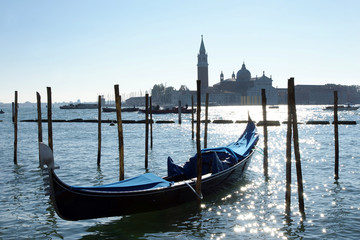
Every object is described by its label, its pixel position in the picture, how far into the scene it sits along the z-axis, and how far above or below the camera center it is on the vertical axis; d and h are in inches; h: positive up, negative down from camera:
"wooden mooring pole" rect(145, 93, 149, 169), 578.9 -63.3
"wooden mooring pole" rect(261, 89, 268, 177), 477.7 -37.7
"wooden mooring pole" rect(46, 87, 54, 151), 454.9 -2.5
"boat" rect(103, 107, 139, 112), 3678.6 +21.8
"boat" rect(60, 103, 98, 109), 5482.3 +91.8
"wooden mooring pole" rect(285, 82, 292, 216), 334.6 -50.3
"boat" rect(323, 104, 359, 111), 3393.9 +7.4
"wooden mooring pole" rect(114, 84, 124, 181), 388.9 -25.8
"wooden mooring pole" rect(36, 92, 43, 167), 511.8 -4.5
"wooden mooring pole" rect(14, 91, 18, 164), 599.0 -48.7
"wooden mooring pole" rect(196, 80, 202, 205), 339.9 -50.0
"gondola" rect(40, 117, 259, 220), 271.0 -63.4
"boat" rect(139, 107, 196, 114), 2941.9 +3.5
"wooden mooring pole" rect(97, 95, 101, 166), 565.7 -32.9
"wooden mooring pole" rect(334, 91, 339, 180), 473.7 -45.9
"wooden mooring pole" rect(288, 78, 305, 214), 327.0 -36.3
